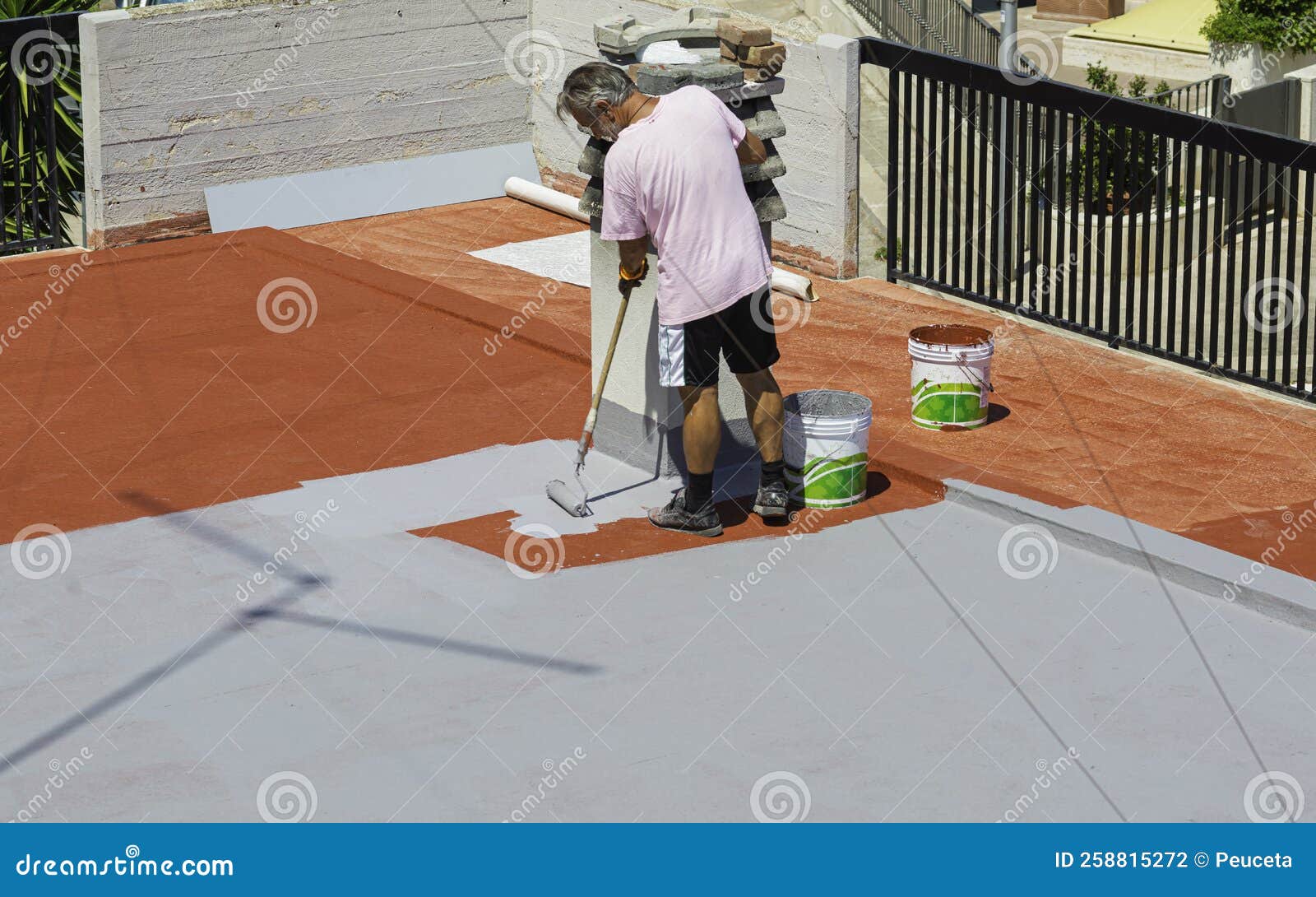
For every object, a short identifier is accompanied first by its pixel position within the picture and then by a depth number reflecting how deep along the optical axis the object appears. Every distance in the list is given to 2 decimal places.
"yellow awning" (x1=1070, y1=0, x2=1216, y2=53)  32.22
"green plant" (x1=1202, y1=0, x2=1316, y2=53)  30.06
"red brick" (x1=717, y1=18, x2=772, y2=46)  9.09
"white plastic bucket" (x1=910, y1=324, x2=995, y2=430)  9.81
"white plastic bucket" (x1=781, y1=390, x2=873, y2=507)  8.59
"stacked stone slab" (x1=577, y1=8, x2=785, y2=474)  8.75
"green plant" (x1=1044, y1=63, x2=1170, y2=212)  11.43
